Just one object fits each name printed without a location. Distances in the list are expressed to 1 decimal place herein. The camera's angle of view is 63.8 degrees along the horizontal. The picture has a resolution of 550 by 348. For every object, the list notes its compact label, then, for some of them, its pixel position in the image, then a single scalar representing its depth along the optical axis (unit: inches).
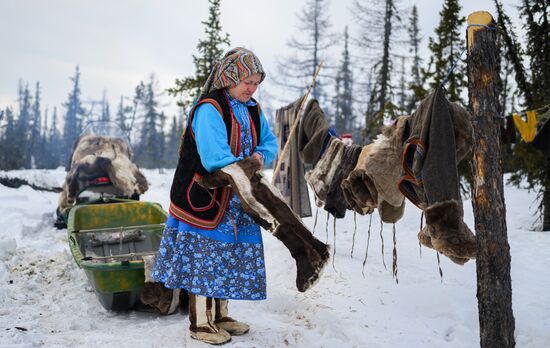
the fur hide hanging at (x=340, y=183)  170.7
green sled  225.1
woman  130.9
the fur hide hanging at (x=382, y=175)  138.9
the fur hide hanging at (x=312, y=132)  189.6
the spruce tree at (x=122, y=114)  2051.2
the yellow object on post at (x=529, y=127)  197.4
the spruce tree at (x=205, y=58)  677.9
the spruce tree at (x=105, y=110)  2643.7
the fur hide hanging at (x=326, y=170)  175.6
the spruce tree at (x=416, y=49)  1157.2
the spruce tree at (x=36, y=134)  2123.3
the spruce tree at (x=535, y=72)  323.3
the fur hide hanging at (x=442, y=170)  110.6
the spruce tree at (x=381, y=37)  716.0
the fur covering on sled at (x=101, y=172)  323.3
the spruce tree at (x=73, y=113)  2354.8
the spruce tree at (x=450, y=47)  470.9
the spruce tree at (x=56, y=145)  2407.7
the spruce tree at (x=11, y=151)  1323.8
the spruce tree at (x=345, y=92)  1446.9
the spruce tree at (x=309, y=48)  1115.3
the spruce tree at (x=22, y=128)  1483.8
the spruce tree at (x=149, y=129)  1829.5
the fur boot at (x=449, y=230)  109.9
